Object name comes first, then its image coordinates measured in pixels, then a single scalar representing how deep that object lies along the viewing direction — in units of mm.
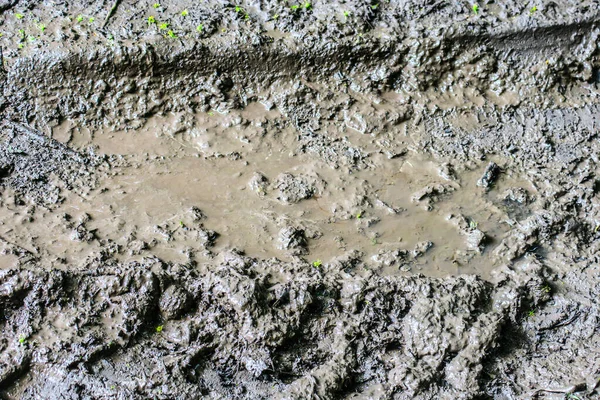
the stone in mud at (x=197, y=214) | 4520
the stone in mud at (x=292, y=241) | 4398
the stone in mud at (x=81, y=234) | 4238
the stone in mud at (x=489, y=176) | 5082
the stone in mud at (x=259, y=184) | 4832
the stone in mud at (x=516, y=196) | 4965
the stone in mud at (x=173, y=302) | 3793
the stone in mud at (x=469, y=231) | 4602
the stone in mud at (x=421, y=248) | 4500
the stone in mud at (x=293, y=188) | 4789
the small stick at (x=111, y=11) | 5224
